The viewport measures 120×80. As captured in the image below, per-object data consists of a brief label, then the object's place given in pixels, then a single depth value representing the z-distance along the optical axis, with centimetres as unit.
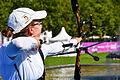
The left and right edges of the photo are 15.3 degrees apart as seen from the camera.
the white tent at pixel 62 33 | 3291
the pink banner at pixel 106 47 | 3792
